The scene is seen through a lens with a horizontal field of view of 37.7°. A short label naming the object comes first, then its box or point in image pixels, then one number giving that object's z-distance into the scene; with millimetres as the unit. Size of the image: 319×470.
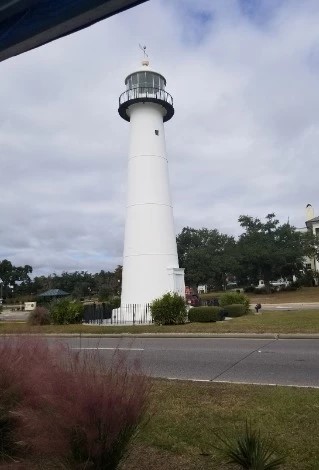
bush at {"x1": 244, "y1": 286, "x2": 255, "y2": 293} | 57419
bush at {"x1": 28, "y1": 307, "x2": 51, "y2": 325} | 24828
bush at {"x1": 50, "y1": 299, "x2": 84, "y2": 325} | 24594
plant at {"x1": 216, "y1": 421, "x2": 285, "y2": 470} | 3725
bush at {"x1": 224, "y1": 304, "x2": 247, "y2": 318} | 24234
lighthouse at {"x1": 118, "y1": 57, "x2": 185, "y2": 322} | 23797
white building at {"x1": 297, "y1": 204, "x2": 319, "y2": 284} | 65331
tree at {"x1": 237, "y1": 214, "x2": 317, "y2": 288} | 53719
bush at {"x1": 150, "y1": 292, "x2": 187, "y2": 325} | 21078
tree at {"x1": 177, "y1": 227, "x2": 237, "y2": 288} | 60219
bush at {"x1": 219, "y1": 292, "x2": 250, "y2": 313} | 26991
